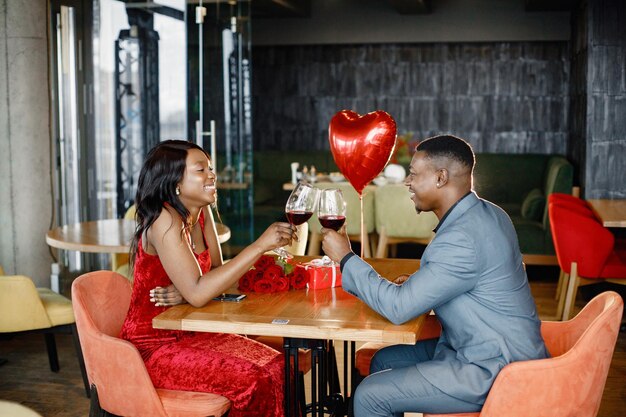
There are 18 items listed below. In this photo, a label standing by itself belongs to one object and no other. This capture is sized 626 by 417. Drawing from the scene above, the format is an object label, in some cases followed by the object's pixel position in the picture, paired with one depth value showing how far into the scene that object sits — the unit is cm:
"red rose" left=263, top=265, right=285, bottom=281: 265
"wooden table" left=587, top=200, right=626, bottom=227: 498
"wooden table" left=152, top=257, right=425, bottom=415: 217
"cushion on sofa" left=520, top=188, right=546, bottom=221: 746
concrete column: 557
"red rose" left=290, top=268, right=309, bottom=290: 266
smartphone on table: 253
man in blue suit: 223
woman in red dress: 247
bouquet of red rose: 263
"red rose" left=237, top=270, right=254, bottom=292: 267
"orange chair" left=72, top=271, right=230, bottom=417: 245
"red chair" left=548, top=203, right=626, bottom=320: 496
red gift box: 268
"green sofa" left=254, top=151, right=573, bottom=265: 711
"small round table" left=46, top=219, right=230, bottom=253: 425
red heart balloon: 292
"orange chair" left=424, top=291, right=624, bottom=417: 219
